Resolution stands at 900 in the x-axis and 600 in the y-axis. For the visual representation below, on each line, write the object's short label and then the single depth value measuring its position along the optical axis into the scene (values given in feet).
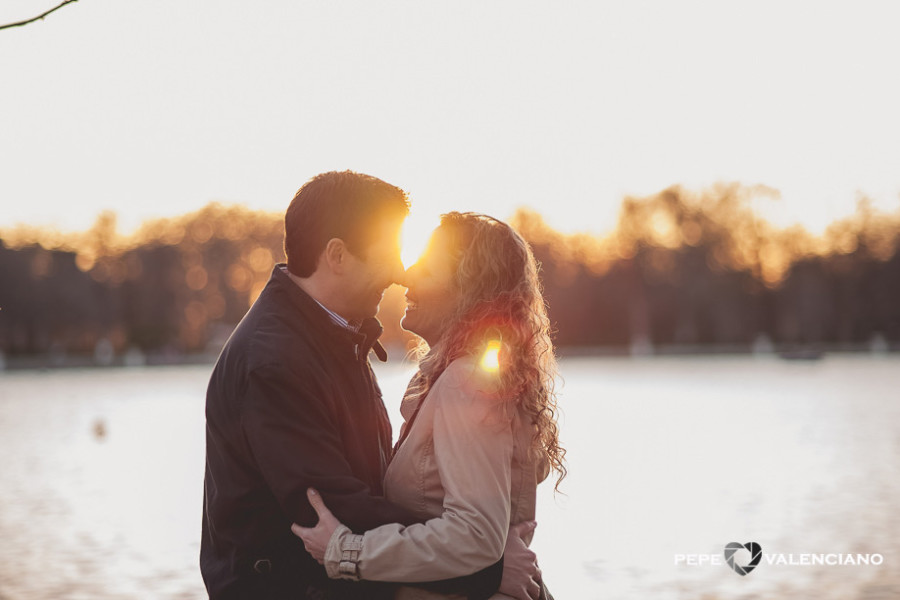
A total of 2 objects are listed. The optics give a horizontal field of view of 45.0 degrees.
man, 9.22
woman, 9.23
